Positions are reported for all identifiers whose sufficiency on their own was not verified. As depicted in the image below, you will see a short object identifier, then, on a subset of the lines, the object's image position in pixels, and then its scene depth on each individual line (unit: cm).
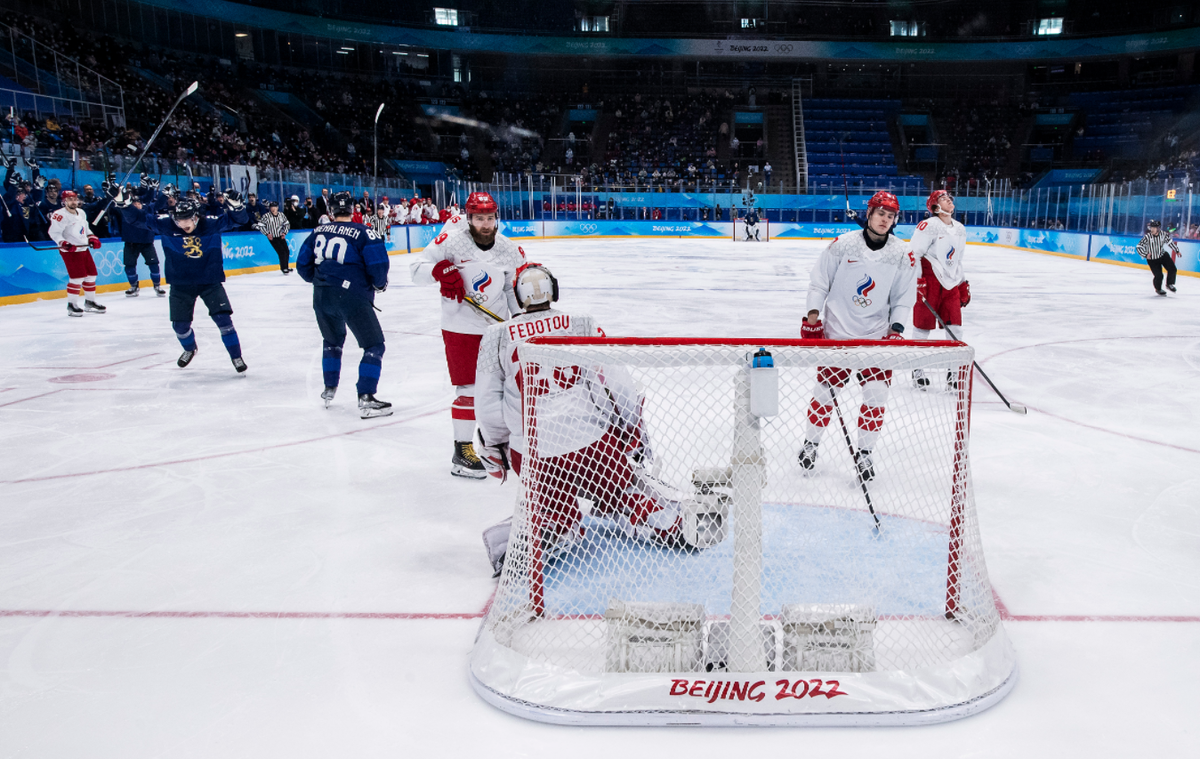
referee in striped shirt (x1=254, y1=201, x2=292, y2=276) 1524
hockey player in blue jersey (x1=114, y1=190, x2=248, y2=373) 634
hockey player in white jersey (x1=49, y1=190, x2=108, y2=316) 1001
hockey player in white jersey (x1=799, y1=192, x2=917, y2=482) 388
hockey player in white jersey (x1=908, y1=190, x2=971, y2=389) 595
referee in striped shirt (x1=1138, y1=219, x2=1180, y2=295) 1178
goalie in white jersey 273
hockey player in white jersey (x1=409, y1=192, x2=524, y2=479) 408
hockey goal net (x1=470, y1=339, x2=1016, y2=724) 219
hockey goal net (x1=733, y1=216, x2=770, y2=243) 2531
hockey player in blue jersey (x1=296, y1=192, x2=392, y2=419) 518
